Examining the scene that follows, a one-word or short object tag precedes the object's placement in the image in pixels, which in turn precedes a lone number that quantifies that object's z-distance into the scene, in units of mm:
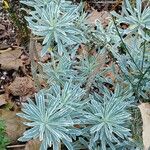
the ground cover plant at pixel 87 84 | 1964
